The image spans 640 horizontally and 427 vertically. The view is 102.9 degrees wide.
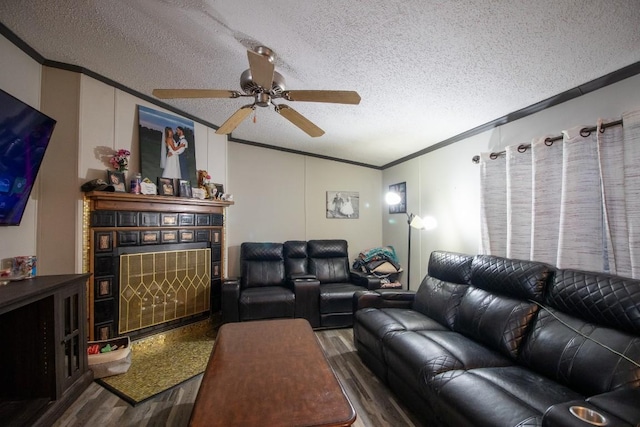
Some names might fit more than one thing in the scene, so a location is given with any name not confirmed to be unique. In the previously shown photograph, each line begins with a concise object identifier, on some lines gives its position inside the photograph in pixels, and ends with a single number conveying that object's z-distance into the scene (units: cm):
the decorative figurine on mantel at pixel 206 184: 317
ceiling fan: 147
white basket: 211
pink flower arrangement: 242
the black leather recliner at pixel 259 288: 291
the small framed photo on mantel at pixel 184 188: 289
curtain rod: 172
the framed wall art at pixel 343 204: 438
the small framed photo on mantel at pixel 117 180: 235
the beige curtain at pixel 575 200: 162
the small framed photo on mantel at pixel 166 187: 273
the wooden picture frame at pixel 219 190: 332
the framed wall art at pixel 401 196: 397
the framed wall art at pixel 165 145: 267
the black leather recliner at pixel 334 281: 318
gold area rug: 199
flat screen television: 162
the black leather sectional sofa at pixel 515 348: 118
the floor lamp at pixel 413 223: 328
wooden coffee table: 106
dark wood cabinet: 171
